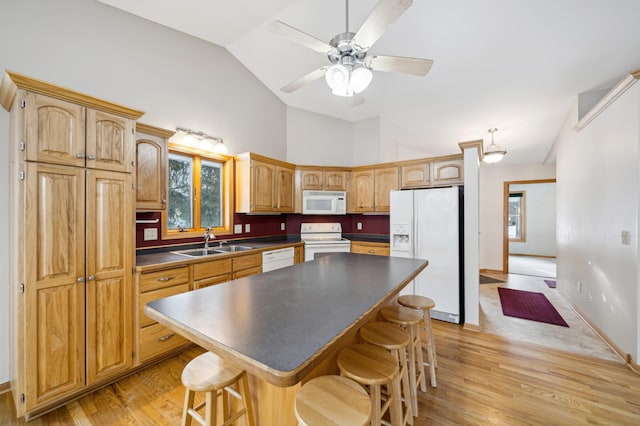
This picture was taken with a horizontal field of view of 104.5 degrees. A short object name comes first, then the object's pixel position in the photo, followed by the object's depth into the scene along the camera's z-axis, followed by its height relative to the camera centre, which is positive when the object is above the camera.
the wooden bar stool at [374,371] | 1.13 -0.75
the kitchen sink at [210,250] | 2.89 -0.48
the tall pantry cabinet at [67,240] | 1.56 -0.20
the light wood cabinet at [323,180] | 4.25 +0.56
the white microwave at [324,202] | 4.22 +0.17
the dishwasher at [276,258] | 3.22 -0.64
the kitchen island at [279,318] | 0.73 -0.42
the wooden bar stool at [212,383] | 1.10 -0.77
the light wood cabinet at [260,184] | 3.47 +0.40
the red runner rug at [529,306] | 3.28 -1.41
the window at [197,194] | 2.99 +0.24
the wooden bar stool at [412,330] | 1.69 -0.88
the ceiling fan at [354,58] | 1.56 +1.10
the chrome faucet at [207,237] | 3.08 -0.32
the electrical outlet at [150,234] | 2.62 -0.24
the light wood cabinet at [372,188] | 4.02 +0.40
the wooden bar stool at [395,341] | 1.42 -0.75
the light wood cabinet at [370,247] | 3.73 -0.55
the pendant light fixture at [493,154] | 4.11 +0.96
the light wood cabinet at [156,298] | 2.06 -0.75
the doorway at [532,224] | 7.98 -0.40
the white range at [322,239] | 3.94 -0.47
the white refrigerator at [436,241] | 3.06 -0.38
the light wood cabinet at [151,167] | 2.29 +0.43
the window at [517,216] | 8.48 -0.15
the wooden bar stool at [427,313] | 1.96 -0.83
